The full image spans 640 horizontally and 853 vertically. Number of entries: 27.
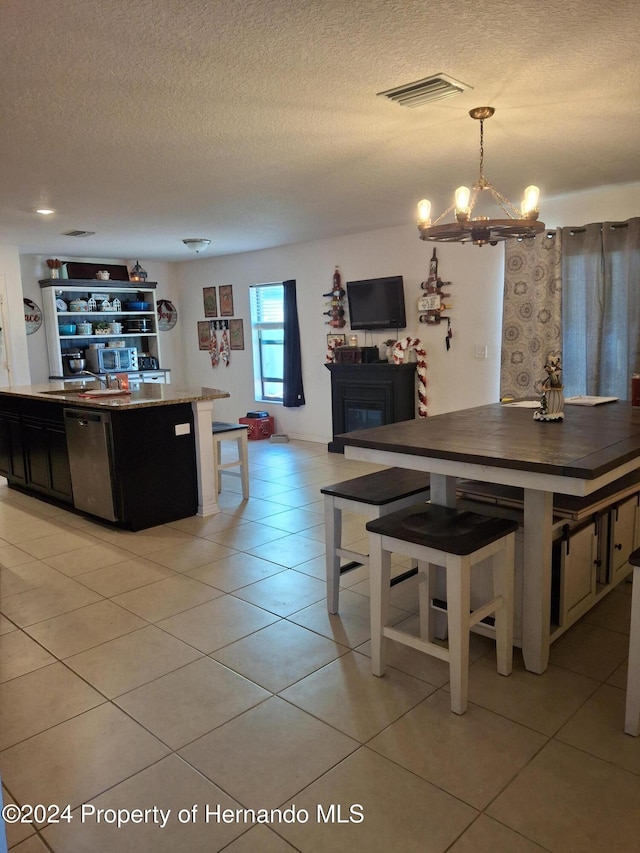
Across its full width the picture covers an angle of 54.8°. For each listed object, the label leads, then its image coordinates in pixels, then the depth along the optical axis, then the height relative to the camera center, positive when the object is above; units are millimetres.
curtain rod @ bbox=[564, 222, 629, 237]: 4621 +715
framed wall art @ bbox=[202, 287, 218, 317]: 8430 +475
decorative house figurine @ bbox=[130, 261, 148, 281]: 8195 +868
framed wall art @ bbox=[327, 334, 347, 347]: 6875 -92
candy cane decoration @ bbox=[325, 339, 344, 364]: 6879 -189
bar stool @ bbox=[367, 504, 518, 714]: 2070 -827
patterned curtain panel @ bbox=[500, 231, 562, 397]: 5020 +103
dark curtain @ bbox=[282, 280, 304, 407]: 7340 -243
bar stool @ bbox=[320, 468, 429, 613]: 2682 -743
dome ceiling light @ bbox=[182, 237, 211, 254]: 6125 +930
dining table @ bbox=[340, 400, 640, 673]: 2029 -460
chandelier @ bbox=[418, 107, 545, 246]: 2754 +452
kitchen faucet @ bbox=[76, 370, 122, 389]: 4977 -342
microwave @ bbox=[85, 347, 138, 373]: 7727 -238
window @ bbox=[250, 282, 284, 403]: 7797 -73
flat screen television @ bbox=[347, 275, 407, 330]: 6246 +278
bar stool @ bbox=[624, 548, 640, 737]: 1943 -1092
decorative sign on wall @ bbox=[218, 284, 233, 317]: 8195 +484
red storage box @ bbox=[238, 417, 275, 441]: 7758 -1159
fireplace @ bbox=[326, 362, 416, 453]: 6164 -654
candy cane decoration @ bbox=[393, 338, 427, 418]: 6168 -283
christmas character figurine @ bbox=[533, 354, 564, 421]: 2873 -355
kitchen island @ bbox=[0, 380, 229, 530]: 4105 -778
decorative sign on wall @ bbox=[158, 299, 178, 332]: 8805 +326
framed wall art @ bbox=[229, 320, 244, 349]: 8172 +19
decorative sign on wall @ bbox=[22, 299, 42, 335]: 7410 +323
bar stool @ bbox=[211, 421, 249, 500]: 4719 -823
